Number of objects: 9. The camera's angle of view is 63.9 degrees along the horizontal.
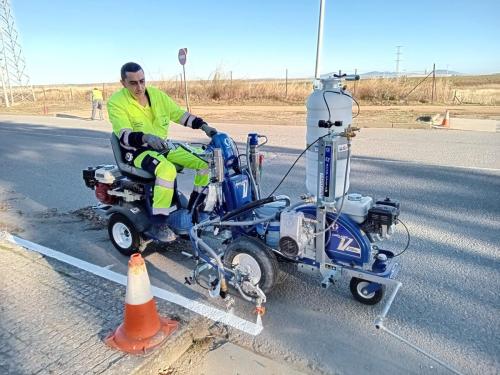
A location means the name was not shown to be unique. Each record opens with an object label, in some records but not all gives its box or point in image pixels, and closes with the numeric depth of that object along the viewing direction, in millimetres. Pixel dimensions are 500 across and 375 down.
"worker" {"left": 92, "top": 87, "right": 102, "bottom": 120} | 19562
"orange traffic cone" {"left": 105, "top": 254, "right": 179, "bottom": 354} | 2664
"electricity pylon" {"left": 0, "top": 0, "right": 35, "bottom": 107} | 32781
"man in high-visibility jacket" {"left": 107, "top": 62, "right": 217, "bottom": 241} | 3879
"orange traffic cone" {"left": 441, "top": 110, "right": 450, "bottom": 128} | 13605
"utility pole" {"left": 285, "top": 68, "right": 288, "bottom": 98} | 27470
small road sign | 16588
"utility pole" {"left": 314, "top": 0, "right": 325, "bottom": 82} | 13445
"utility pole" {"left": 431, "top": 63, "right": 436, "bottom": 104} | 23378
